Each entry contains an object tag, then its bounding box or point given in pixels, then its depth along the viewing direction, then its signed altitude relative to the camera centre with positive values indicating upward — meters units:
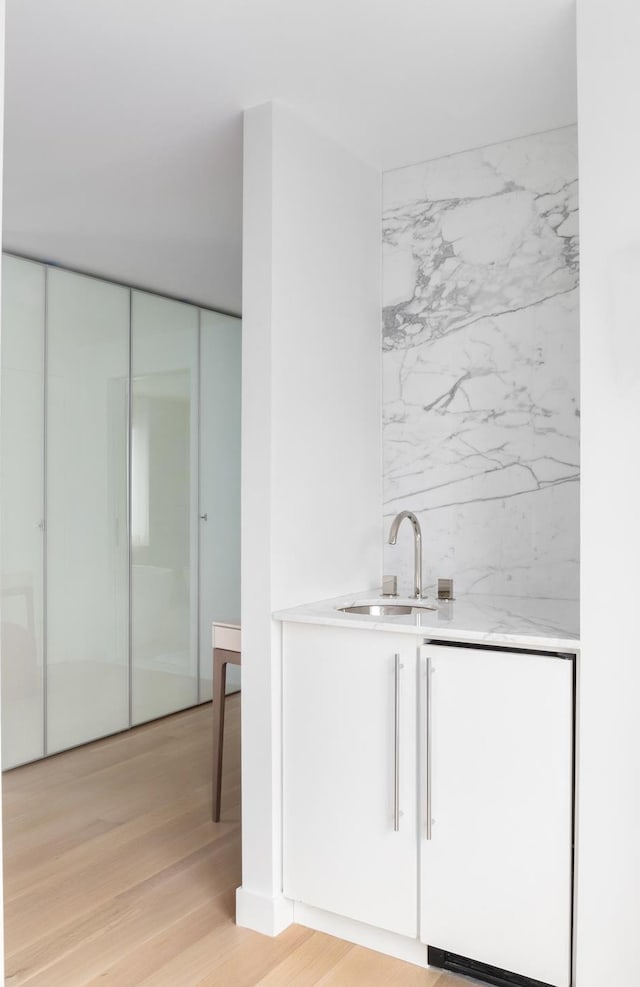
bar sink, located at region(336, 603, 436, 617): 2.66 -0.40
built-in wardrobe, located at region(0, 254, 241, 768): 3.90 -0.09
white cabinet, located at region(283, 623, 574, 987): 2.02 -0.82
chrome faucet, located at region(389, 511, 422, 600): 2.76 -0.24
